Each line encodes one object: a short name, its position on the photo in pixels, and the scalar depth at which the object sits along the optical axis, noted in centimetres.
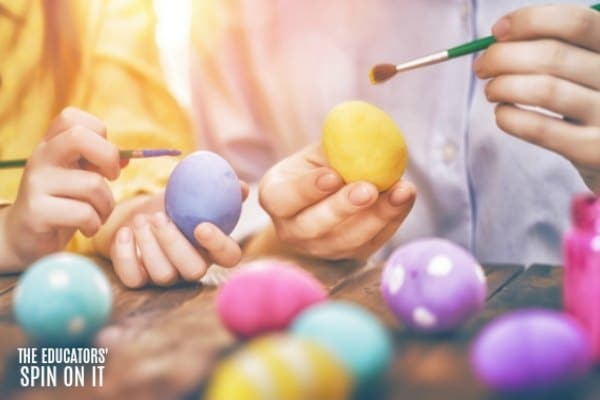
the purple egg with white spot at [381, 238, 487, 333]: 66
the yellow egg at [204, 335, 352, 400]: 56
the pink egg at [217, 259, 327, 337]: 65
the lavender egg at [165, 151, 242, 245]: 80
